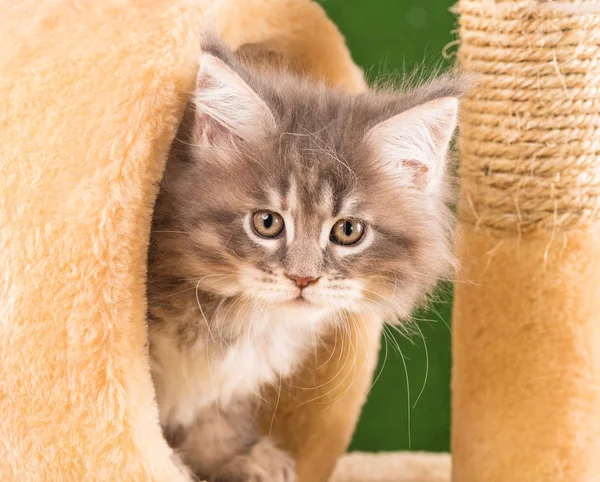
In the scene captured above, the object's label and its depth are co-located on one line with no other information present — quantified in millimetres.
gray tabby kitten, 690
